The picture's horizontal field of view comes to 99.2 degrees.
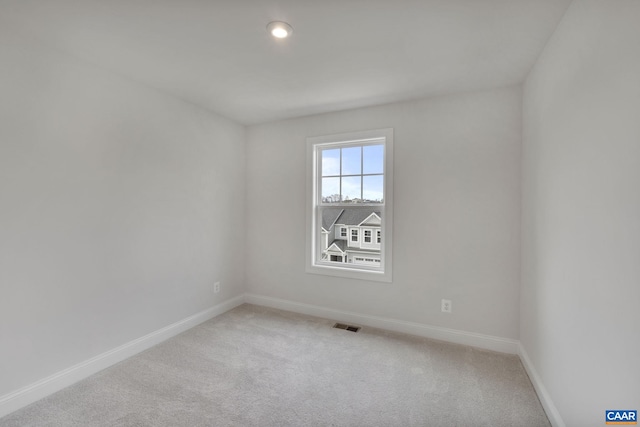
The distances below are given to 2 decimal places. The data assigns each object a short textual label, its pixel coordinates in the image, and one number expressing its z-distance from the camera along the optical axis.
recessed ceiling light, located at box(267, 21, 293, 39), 1.69
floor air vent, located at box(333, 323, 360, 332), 2.98
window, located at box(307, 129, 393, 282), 3.02
